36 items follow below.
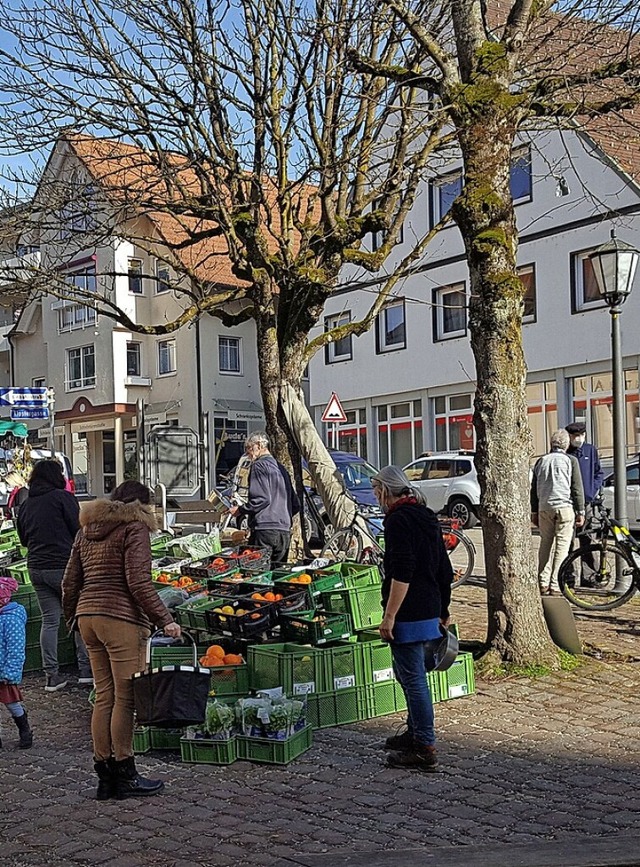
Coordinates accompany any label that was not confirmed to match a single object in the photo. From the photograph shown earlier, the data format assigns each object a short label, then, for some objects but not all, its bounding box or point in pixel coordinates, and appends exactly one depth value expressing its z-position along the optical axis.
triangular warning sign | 22.98
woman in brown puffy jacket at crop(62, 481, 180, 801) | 6.05
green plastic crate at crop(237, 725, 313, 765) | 6.55
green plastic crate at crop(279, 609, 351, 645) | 7.86
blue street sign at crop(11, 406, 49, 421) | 25.83
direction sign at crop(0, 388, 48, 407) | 25.69
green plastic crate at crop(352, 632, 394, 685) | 7.62
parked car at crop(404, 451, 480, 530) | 25.55
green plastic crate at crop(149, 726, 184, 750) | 6.99
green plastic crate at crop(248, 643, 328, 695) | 7.27
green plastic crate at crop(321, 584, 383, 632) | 8.71
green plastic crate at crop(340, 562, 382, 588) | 9.06
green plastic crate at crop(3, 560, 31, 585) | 11.14
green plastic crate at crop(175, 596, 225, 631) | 8.27
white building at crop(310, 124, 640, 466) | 28.31
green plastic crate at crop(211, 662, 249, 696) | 7.28
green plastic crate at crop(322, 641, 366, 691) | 7.45
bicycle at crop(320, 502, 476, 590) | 12.88
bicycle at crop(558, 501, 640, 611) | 11.60
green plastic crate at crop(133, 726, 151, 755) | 6.96
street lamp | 12.44
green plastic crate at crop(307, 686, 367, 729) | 7.41
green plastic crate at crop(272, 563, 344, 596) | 8.71
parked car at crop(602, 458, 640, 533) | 19.77
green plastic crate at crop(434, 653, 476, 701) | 7.97
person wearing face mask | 13.36
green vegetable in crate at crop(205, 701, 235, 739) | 6.68
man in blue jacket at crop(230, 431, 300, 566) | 11.65
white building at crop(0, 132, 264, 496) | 43.06
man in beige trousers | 12.56
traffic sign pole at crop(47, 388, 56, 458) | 24.88
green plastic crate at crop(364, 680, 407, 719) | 7.67
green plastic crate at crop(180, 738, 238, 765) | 6.60
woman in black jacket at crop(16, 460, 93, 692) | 9.21
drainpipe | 29.10
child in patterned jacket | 7.27
